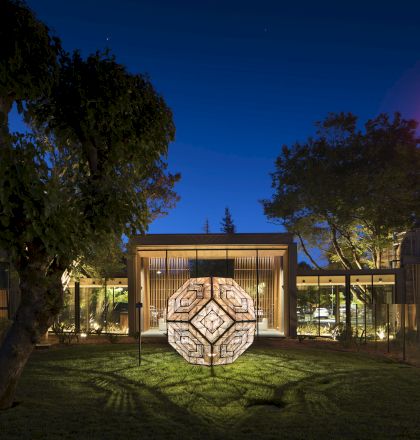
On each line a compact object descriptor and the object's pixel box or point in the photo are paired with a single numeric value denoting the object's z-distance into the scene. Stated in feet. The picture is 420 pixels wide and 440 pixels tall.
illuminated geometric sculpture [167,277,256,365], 31.37
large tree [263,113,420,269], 63.93
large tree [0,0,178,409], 18.28
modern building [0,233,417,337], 58.95
